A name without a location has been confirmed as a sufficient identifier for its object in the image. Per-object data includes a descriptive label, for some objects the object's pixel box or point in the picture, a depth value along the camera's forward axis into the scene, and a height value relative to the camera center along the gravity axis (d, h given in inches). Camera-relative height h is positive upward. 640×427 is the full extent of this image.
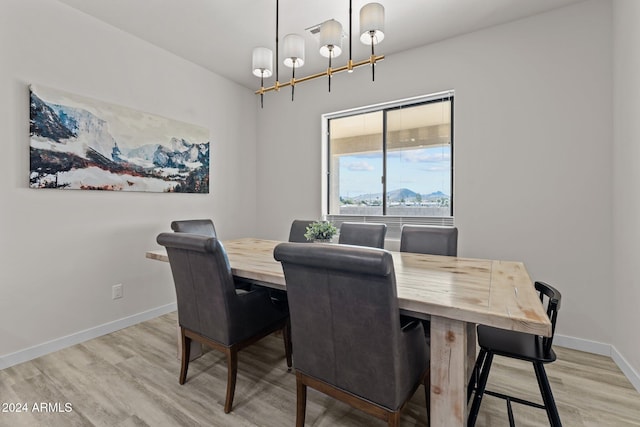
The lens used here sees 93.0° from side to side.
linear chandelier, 71.1 +44.1
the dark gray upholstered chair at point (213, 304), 62.6 -20.8
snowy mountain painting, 91.1 +22.6
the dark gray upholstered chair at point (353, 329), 43.0 -18.3
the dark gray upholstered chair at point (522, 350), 50.4 -24.1
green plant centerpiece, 89.7 -6.0
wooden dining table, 41.4 -13.5
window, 121.8 +22.1
